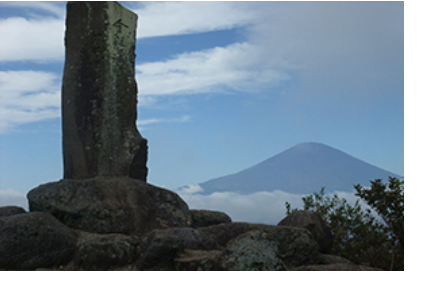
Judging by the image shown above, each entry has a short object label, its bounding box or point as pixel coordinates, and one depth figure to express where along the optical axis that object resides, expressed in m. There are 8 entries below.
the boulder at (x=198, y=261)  6.93
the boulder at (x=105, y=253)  7.59
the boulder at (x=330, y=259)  9.12
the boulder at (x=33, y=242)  7.42
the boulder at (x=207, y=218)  10.59
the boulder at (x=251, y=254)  6.95
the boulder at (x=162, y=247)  7.40
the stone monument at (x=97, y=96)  9.81
